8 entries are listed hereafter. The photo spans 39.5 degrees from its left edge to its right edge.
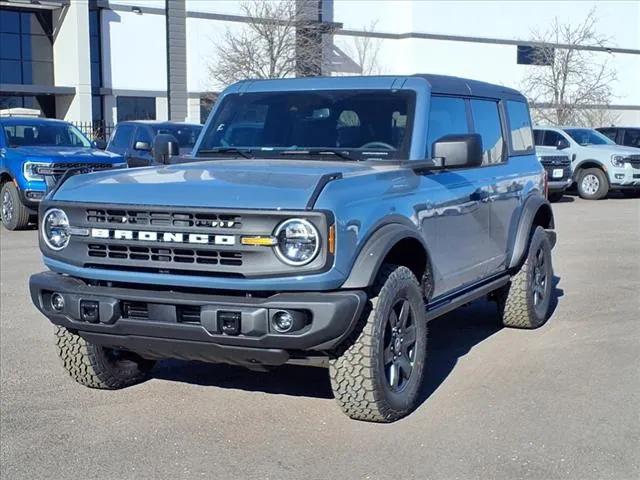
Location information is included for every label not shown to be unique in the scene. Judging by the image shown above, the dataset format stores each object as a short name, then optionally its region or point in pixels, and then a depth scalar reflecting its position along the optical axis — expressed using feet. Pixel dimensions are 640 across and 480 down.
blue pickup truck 47.29
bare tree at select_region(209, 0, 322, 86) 119.55
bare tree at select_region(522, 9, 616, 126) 137.59
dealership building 111.55
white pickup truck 70.18
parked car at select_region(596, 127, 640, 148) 78.02
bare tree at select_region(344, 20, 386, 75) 146.00
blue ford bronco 14.60
